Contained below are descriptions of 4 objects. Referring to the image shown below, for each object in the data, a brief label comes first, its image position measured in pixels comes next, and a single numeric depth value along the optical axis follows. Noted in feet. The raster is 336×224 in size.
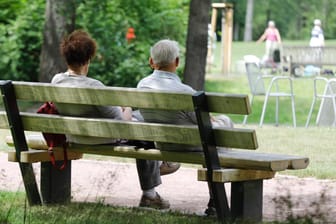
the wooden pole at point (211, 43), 106.93
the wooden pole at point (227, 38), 98.80
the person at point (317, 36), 109.50
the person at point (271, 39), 119.24
